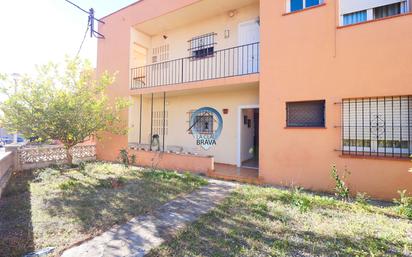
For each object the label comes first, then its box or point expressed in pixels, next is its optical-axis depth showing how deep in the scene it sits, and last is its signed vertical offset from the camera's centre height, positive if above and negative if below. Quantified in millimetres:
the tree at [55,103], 7961 +1025
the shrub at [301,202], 4672 -1660
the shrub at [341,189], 5229 -1429
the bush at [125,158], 9125 -1235
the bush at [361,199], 4977 -1635
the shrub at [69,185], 6328 -1736
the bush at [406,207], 4359 -1589
